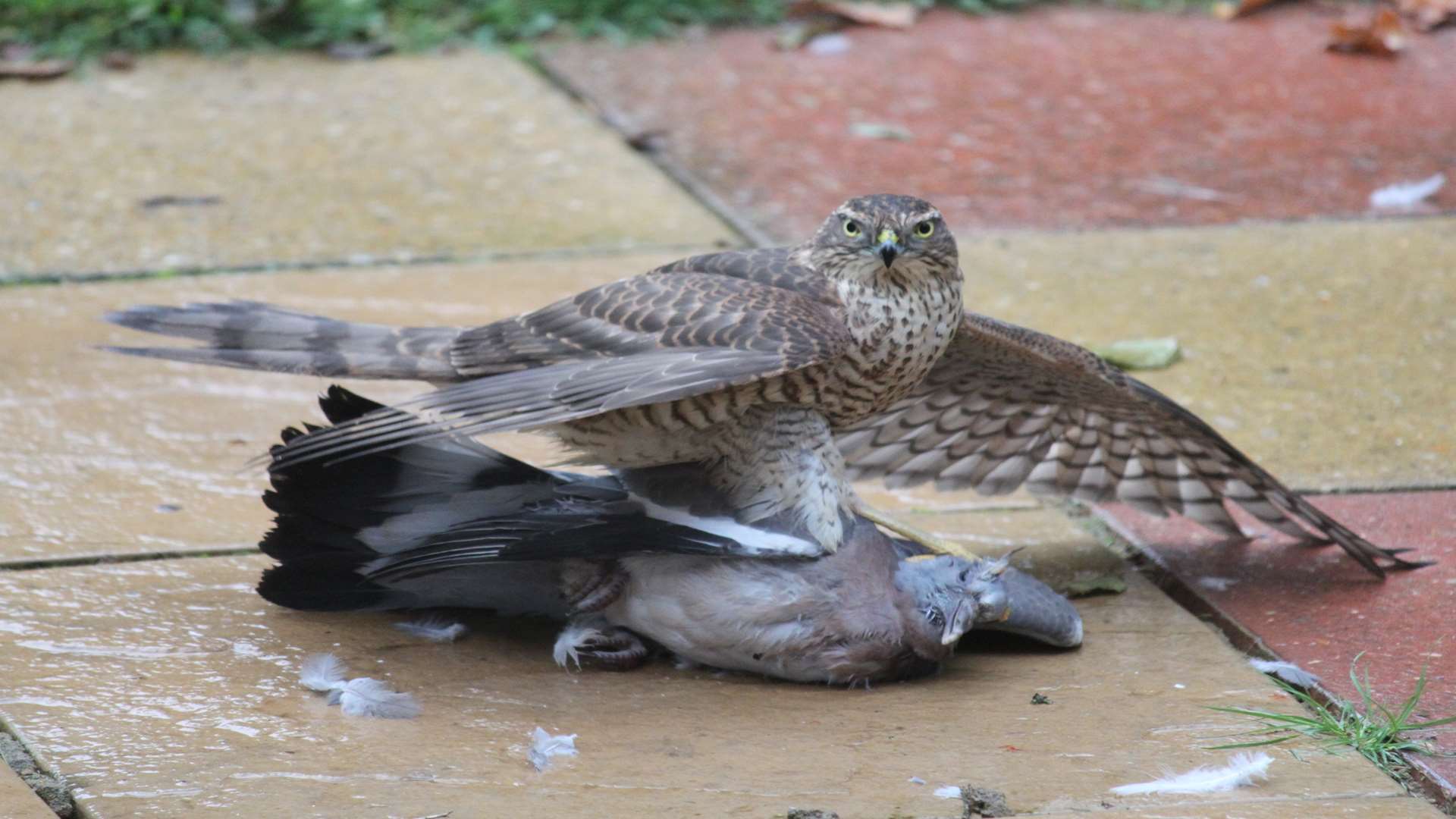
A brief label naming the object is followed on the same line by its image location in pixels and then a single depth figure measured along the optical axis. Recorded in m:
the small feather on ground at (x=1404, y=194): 12.34
